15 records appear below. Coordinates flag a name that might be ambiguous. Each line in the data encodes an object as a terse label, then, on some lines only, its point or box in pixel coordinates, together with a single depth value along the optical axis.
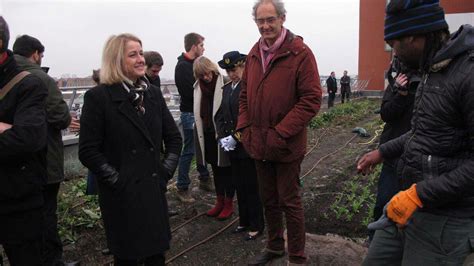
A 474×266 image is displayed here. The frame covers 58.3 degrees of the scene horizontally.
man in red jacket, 3.46
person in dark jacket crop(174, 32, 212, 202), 5.85
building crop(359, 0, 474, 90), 30.08
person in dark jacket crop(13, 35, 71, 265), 3.73
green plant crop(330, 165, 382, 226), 5.34
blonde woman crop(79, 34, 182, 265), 2.97
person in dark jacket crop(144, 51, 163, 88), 5.19
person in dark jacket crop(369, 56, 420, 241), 3.25
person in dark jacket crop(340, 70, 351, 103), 25.58
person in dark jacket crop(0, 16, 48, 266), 2.65
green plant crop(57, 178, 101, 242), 4.90
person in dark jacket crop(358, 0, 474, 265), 1.89
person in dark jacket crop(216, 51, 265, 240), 4.60
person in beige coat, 5.00
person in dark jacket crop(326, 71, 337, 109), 23.38
